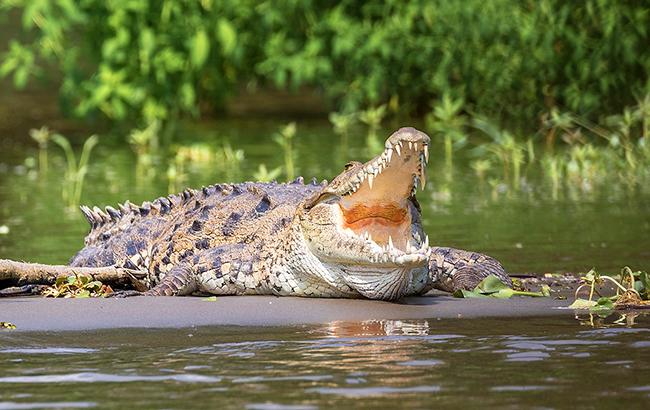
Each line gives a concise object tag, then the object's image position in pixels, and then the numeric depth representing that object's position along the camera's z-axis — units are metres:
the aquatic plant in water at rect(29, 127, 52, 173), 31.70
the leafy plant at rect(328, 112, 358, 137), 36.94
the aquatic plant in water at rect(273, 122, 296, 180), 31.63
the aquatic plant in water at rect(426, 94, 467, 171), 32.41
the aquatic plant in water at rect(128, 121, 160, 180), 33.91
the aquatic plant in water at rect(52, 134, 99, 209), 28.60
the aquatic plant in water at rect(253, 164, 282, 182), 23.02
